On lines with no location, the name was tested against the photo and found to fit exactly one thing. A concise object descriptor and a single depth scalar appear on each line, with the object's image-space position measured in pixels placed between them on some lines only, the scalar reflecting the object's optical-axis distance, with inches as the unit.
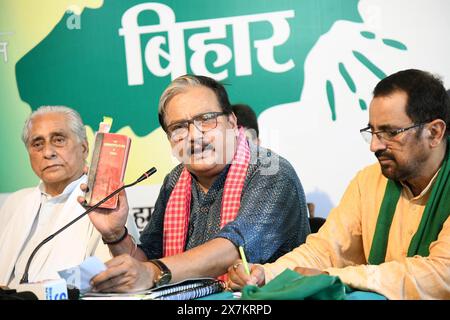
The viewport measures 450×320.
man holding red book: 105.7
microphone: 98.2
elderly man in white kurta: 131.6
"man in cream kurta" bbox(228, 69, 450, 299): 93.6
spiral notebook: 82.4
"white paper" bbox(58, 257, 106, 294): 85.9
